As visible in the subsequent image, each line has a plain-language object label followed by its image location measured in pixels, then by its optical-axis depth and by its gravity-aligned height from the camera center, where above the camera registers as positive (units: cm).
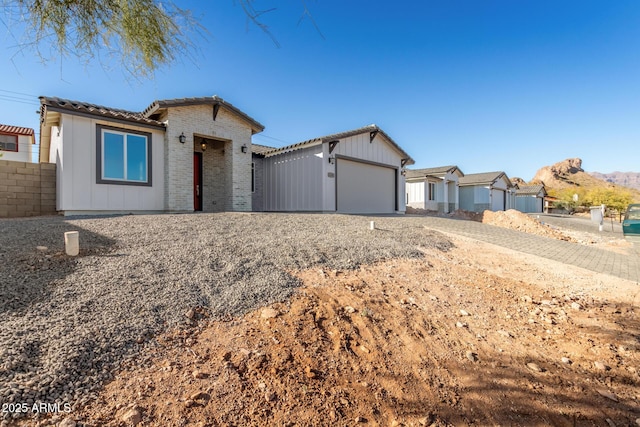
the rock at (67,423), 159 -119
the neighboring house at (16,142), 1867 +477
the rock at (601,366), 268 -147
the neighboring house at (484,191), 2836 +218
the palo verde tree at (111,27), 282 +199
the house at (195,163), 813 +188
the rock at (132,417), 168 -122
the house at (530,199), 3792 +174
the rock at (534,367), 262 -145
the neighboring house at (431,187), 2344 +215
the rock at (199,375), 206 -119
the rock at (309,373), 223 -127
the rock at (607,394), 233 -152
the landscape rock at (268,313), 290 -105
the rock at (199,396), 188 -123
